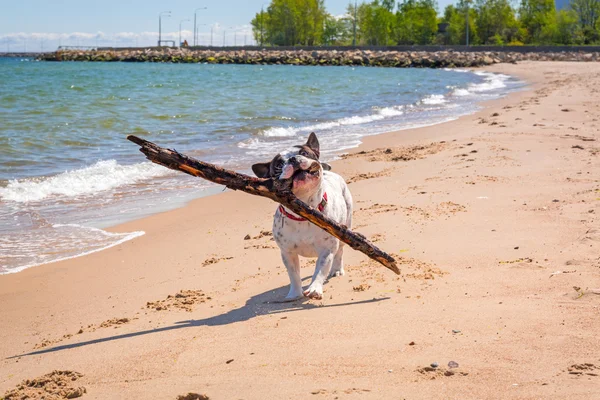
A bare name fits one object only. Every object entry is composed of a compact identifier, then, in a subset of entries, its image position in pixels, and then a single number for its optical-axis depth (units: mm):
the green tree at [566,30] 99000
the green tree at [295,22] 132750
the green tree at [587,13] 102000
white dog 4973
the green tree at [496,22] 115625
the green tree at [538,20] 104688
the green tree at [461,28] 114250
